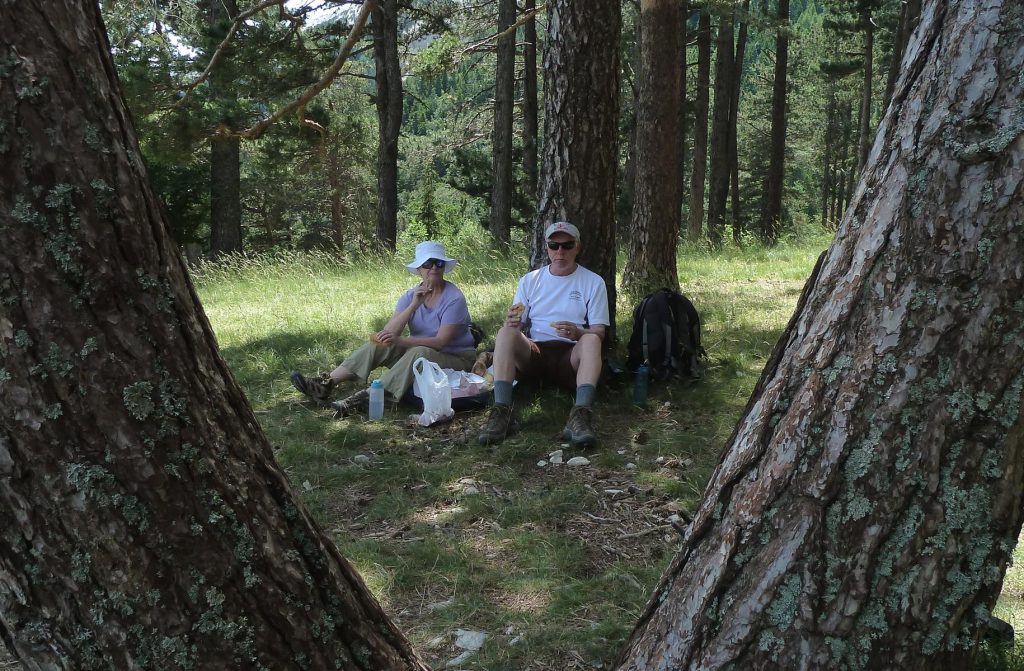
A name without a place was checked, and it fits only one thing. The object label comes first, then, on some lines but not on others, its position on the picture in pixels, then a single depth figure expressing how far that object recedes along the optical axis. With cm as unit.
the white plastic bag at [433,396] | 518
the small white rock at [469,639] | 275
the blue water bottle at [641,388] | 526
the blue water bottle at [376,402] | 535
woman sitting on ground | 548
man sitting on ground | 493
